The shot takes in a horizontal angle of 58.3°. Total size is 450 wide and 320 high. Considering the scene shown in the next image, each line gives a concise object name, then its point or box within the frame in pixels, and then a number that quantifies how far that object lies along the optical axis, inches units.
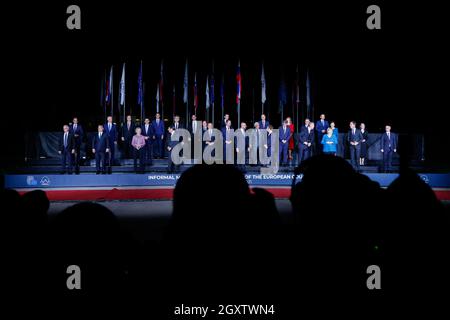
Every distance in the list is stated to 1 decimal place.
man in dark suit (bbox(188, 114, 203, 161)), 599.2
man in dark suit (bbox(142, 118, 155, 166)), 600.7
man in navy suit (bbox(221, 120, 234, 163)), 586.6
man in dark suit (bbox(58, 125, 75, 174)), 566.9
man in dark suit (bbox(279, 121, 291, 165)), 607.5
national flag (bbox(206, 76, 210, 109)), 688.5
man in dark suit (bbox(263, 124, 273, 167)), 610.2
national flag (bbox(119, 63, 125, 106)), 636.7
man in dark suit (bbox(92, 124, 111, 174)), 569.0
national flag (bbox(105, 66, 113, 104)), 647.8
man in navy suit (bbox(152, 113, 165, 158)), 609.3
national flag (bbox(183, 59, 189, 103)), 664.4
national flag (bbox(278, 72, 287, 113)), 674.8
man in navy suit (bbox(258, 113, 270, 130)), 621.0
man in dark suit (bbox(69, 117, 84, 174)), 571.2
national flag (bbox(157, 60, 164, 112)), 668.8
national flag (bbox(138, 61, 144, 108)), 666.2
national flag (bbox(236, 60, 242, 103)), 673.6
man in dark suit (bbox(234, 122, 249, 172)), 595.8
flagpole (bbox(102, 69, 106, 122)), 737.6
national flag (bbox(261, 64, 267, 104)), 664.4
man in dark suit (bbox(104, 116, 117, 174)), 580.7
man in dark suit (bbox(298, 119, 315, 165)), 608.4
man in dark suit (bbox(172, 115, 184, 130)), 603.2
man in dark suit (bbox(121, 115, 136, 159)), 608.1
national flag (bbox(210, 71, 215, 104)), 681.0
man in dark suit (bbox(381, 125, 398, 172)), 605.6
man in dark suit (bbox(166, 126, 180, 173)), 574.8
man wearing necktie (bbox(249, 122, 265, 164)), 601.0
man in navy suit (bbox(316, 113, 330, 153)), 633.0
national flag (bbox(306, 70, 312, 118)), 681.0
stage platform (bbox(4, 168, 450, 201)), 486.0
